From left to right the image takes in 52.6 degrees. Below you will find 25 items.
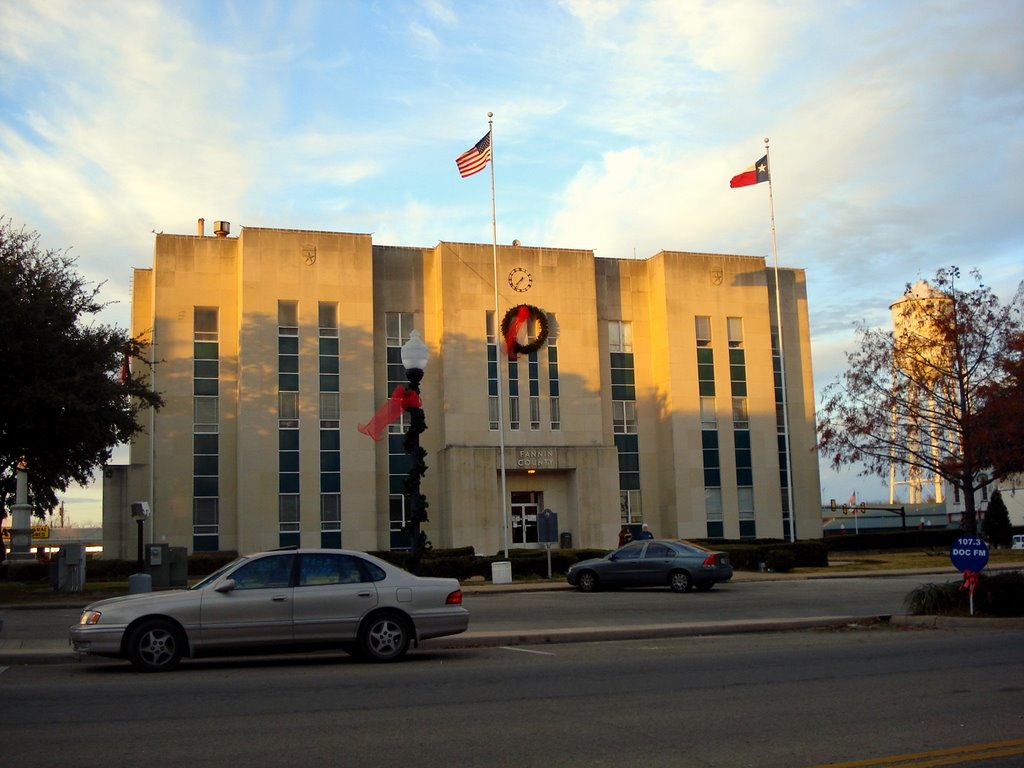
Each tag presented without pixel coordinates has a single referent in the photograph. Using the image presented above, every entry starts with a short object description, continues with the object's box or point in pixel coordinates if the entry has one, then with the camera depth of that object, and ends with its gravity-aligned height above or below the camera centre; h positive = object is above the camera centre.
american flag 40.62 +14.16
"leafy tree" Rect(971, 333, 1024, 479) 36.81 +3.10
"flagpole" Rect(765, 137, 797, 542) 49.24 +4.17
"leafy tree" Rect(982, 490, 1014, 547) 49.94 -1.04
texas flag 46.69 +15.00
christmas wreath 49.31 +9.18
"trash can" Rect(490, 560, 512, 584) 32.12 -1.57
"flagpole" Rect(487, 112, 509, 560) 41.70 +4.84
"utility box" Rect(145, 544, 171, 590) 28.08 -0.83
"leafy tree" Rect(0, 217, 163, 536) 27.84 +4.44
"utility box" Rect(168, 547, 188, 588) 28.44 -0.86
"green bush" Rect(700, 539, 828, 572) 35.84 -1.55
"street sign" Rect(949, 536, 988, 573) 16.17 -0.76
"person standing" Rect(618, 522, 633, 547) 38.75 -0.73
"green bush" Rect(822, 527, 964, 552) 51.16 -1.61
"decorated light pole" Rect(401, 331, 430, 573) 20.61 +1.58
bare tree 41.88 +4.82
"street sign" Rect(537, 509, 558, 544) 32.12 -0.24
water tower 42.62 +6.16
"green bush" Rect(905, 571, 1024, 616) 16.66 -1.52
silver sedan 12.38 -1.01
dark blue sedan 26.38 -1.32
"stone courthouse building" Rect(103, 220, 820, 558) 46.19 +5.91
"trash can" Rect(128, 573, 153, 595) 24.64 -1.14
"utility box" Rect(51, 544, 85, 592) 30.28 -0.92
